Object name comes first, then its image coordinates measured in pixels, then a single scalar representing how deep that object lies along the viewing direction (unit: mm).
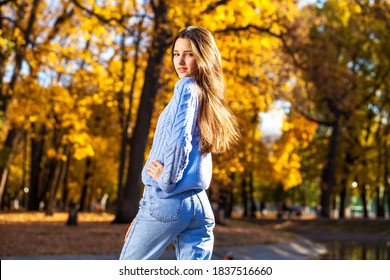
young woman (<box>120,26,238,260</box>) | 3705
